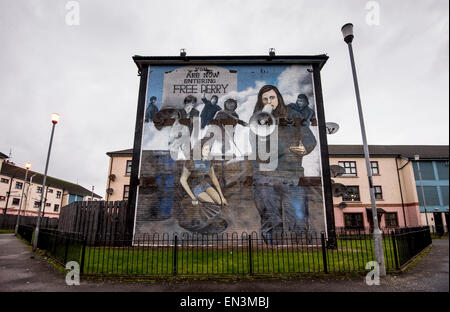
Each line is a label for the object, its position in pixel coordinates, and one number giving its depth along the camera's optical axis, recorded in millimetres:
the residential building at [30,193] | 43688
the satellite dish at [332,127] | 15797
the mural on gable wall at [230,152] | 13930
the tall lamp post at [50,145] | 12852
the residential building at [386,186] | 29797
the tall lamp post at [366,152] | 7783
